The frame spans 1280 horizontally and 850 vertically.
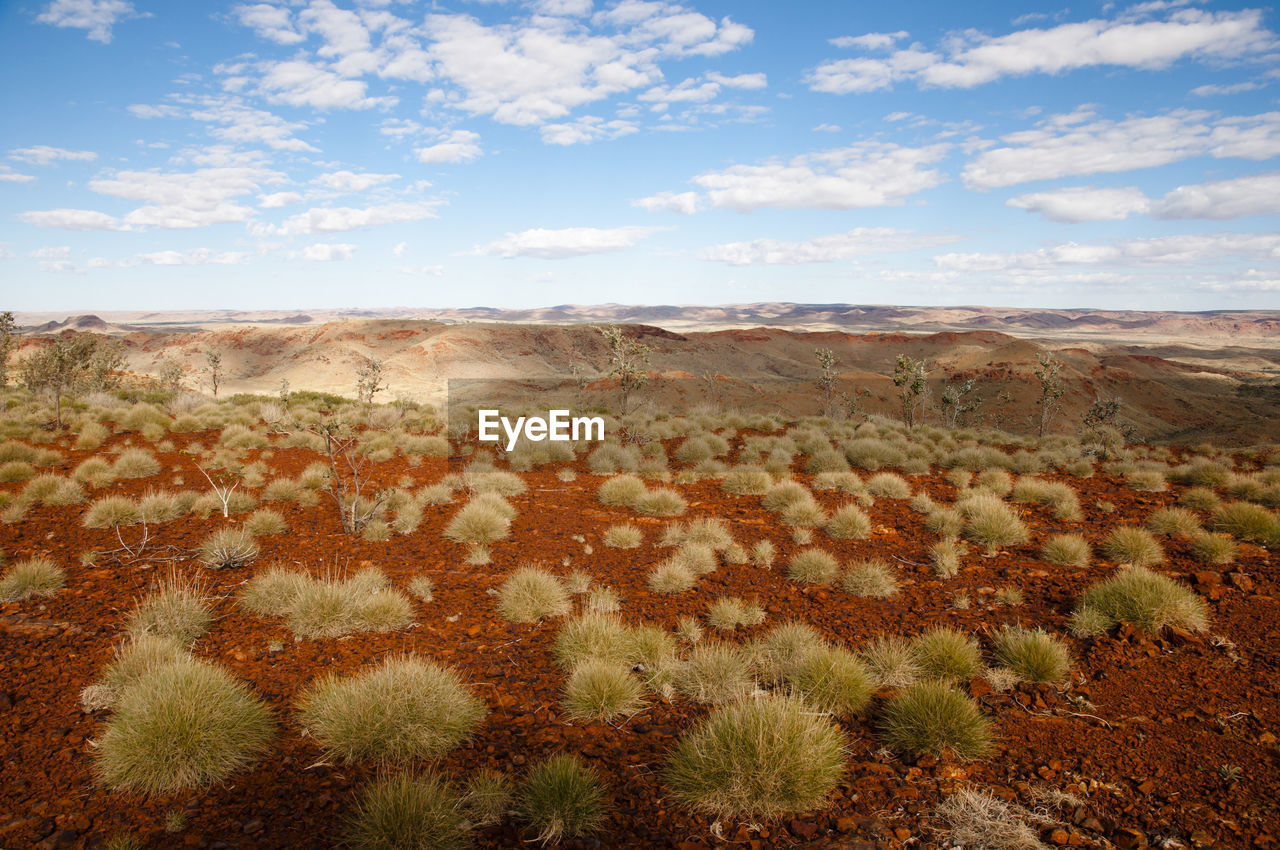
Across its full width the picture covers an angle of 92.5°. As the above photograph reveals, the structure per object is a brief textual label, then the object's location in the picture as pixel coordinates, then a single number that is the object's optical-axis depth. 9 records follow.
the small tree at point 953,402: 26.91
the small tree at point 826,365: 28.69
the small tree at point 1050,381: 27.80
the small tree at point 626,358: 18.25
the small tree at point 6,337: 17.46
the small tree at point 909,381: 20.75
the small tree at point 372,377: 17.69
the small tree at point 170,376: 30.34
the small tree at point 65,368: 16.70
